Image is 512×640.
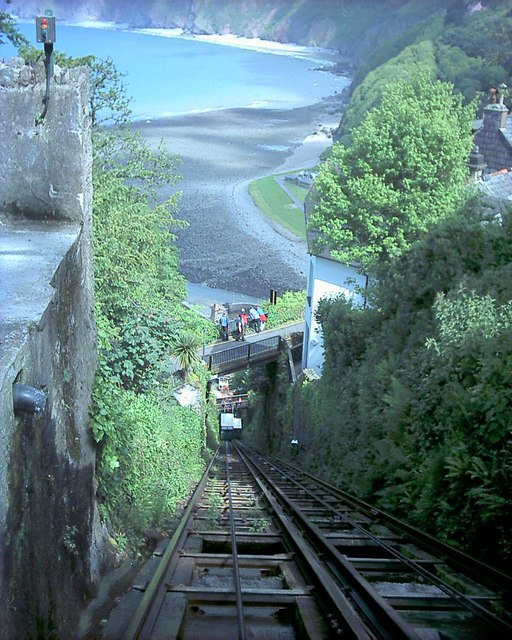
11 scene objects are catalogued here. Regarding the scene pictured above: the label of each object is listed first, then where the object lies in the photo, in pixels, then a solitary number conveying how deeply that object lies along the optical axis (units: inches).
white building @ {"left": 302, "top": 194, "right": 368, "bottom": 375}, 978.1
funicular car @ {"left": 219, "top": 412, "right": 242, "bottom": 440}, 1494.8
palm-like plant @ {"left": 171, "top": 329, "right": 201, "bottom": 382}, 774.5
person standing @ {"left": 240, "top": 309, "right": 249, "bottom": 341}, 1157.5
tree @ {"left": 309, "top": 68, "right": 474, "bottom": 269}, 840.9
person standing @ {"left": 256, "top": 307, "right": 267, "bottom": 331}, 1233.4
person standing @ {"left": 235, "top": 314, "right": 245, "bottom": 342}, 1149.0
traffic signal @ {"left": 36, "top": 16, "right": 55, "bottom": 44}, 270.5
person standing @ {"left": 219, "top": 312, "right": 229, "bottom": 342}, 1151.6
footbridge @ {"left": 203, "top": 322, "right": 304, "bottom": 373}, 1039.6
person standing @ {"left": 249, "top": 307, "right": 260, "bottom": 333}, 1225.4
